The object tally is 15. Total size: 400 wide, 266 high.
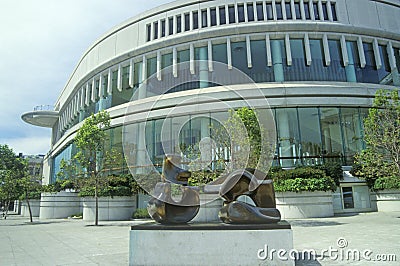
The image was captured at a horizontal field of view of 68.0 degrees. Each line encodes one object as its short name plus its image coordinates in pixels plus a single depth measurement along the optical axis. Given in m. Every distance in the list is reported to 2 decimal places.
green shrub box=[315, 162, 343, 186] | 20.94
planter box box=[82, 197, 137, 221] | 21.66
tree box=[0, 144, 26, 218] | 23.48
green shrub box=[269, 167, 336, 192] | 17.50
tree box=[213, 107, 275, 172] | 13.47
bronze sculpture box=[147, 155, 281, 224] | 6.52
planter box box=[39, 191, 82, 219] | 27.06
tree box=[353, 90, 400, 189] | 15.03
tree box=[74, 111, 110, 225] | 18.73
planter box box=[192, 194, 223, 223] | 16.84
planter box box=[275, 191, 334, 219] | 17.56
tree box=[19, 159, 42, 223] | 22.86
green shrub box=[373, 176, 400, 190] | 19.22
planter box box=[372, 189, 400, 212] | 19.61
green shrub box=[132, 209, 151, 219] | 21.00
